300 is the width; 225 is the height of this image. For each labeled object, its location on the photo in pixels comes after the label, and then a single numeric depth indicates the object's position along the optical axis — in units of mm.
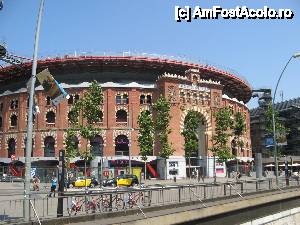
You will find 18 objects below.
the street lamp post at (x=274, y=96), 32875
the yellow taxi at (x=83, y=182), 45219
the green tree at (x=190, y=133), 57188
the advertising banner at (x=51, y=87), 17391
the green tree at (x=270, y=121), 67800
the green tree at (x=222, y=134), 57469
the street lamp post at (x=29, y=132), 13641
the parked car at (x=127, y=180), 47094
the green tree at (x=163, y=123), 57550
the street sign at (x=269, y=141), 40922
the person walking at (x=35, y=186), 37275
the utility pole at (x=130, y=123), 63988
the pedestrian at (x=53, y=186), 33869
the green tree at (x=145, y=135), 57812
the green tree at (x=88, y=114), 50312
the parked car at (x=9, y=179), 53938
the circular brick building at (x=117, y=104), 63531
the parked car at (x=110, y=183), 46872
